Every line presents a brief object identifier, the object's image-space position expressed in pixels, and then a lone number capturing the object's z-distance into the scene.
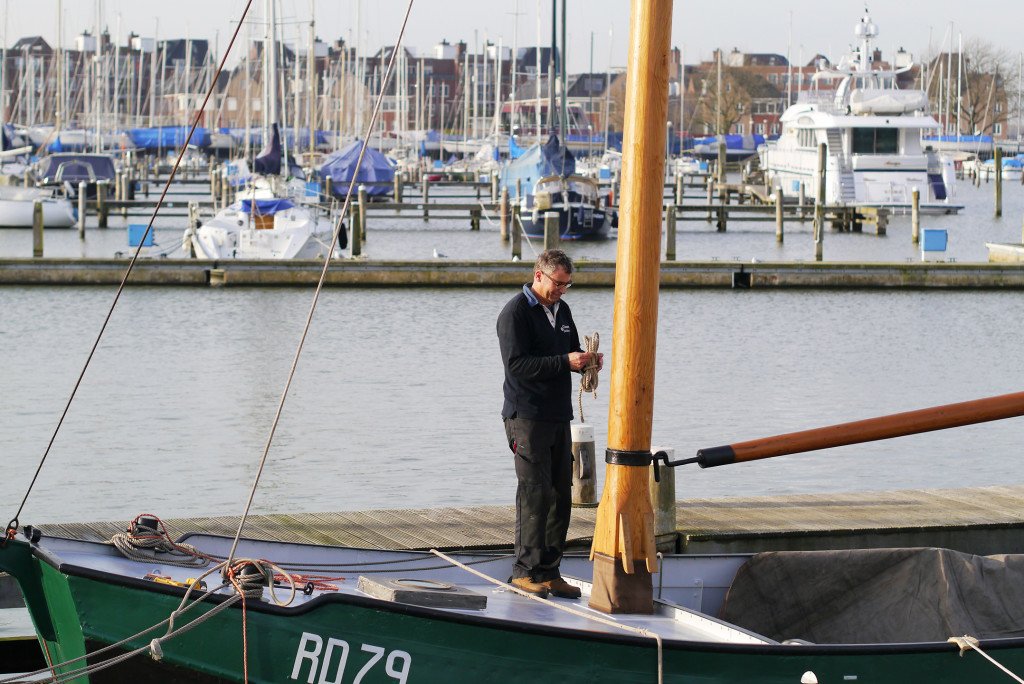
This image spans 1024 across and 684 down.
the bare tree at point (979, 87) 126.50
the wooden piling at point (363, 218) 43.09
